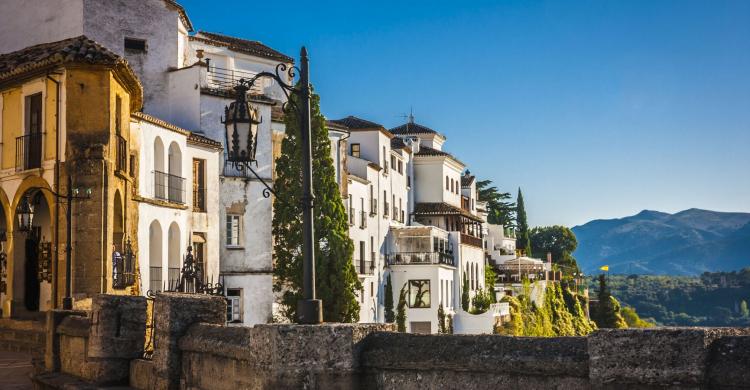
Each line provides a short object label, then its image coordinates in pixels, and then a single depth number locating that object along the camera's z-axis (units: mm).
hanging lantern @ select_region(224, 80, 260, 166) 11766
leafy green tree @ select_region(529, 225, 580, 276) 133750
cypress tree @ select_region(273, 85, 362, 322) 42906
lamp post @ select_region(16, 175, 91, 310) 21662
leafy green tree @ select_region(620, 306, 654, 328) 129000
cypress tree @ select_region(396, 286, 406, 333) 59731
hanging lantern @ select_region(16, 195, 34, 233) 24078
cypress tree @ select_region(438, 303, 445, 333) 61344
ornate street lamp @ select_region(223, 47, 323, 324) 9493
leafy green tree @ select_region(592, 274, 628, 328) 96956
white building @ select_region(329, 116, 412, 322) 56812
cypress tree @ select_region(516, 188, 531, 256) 121956
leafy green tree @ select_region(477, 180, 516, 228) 121812
